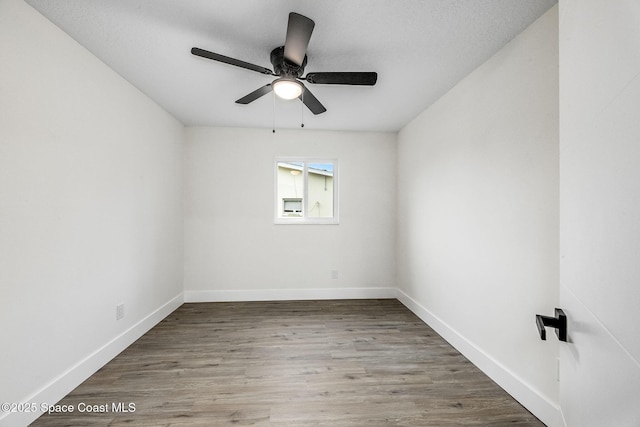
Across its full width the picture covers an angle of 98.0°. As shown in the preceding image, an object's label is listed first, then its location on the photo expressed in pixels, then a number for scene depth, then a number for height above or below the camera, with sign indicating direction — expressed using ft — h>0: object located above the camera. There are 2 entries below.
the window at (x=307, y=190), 13.19 +1.17
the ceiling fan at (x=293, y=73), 5.39 +3.15
